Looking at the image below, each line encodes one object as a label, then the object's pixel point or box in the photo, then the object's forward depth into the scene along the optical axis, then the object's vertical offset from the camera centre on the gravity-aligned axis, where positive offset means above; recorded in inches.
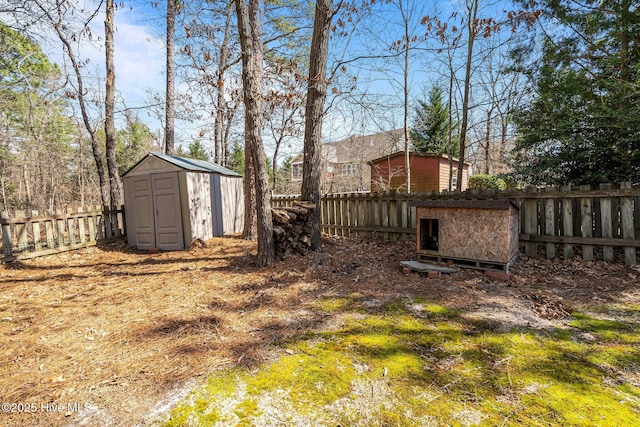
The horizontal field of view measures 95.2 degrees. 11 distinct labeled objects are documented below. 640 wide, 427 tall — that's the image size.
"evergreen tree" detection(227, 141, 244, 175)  1179.3 +199.0
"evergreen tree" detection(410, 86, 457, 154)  756.6 +204.8
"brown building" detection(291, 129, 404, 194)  930.1 +141.9
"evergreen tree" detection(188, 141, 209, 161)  1220.5 +254.0
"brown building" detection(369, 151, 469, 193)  688.4 +76.9
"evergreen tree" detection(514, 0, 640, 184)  202.5 +73.0
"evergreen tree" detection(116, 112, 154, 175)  951.0 +228.0
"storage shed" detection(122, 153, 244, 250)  286.5 +9.5
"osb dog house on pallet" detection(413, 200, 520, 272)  167.0 -19.4
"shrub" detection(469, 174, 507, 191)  566.5 +34.6
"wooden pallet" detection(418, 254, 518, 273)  170.1 -39.0
